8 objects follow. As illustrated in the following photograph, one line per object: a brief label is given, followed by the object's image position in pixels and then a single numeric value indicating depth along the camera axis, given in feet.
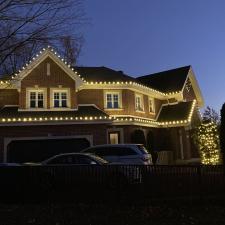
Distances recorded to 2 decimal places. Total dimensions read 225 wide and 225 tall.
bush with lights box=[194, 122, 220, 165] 64.82
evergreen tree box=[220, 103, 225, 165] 27.72
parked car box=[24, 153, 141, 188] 28.24
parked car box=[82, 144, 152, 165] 43.25
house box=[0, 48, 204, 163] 57.39
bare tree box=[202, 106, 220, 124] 67.33
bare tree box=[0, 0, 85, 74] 27.04
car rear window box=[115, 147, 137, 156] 43.78
